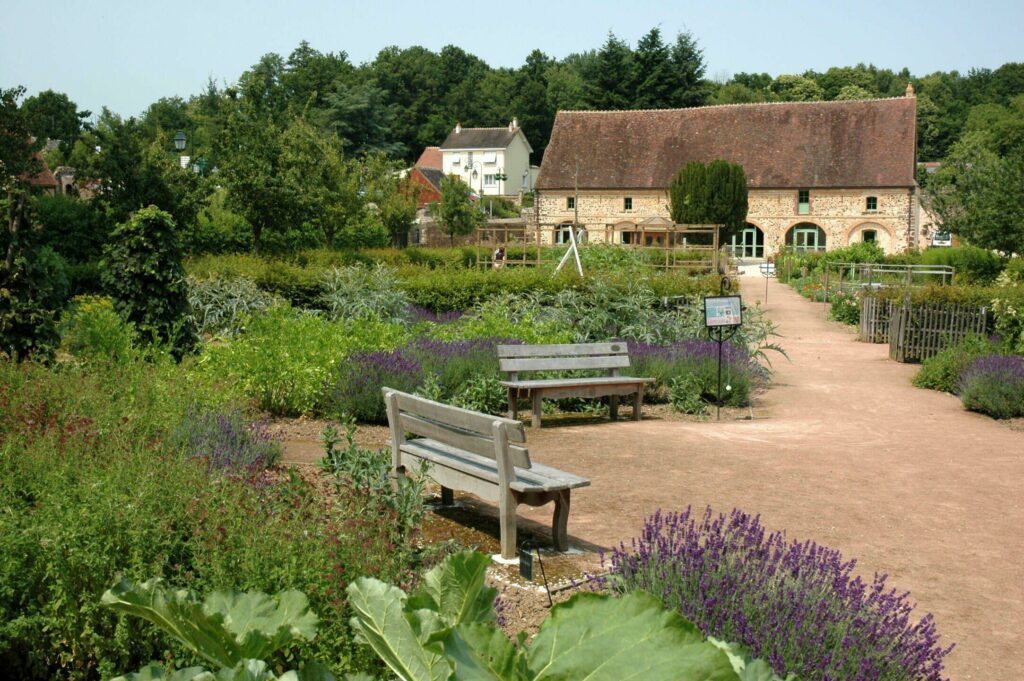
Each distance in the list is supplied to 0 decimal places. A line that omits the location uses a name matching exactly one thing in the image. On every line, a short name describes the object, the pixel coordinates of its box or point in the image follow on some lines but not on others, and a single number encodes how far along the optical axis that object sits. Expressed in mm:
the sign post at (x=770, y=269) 42844
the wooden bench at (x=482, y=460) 5656
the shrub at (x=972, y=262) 29859
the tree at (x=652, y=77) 65500
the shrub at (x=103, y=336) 9359
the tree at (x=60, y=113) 66562
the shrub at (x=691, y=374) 11711
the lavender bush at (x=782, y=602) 3693
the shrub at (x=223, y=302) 14859
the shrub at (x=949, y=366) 13430
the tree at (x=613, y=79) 65750
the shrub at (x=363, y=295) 14773
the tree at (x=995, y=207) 29641
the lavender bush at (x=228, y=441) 6176
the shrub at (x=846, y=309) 23262
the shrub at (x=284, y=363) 9938
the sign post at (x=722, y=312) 11203
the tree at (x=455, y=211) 52938
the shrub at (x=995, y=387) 11516
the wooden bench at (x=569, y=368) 10234
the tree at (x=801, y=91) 91750
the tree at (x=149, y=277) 11484
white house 84562
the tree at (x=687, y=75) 66250
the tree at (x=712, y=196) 43781
